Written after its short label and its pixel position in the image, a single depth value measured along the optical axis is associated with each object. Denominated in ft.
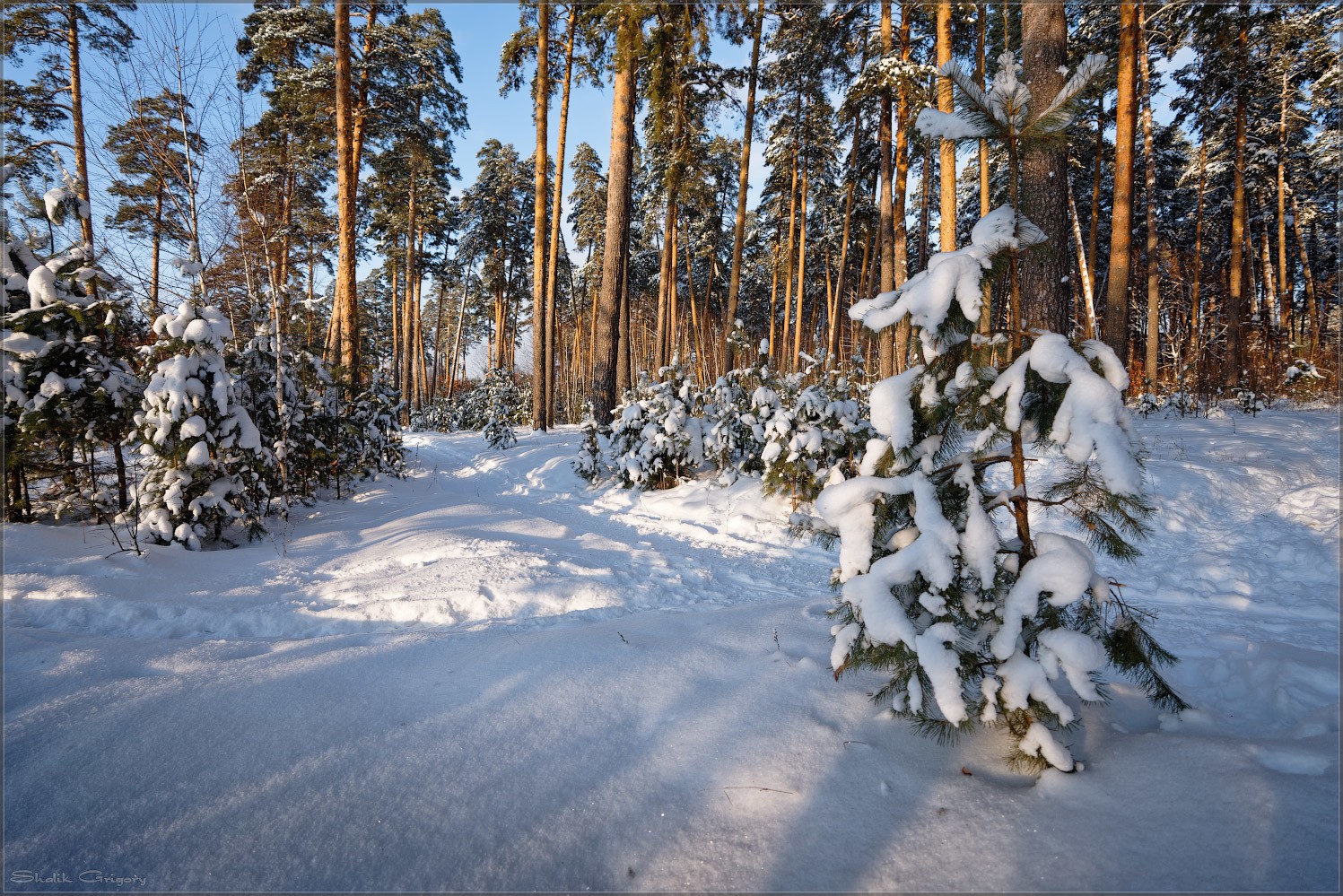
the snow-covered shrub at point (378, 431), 24.66
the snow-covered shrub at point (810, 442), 19.45
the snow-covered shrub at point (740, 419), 23.12
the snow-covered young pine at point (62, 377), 12.83
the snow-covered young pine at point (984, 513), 5.08
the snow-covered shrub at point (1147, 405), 32.48
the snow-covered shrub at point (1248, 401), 30.83
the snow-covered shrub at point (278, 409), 17.94
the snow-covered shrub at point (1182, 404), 32.14
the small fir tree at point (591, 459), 28.22
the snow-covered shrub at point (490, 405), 48.57
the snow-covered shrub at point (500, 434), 39.55
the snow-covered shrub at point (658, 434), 24.40
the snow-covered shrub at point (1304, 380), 35.09
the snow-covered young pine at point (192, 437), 13.17
